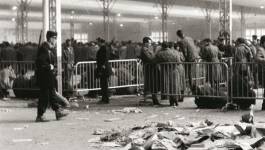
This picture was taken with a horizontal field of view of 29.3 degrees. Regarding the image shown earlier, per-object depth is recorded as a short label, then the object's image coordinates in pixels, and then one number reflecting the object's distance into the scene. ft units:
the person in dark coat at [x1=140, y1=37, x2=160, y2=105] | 50.19
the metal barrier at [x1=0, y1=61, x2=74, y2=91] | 55.20
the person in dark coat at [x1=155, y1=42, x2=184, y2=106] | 48.75
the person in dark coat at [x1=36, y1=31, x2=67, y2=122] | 39.70
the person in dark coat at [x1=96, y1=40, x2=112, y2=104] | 52.24
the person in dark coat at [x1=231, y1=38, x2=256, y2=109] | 44.51
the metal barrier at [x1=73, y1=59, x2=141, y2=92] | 57.00
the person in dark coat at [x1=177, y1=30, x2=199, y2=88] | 54.60
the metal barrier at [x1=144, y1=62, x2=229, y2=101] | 46.86
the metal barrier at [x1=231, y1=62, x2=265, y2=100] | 44.50
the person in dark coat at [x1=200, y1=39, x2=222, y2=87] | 50.01
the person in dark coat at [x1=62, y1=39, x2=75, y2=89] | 55.06
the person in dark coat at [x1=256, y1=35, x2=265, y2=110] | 44.99
